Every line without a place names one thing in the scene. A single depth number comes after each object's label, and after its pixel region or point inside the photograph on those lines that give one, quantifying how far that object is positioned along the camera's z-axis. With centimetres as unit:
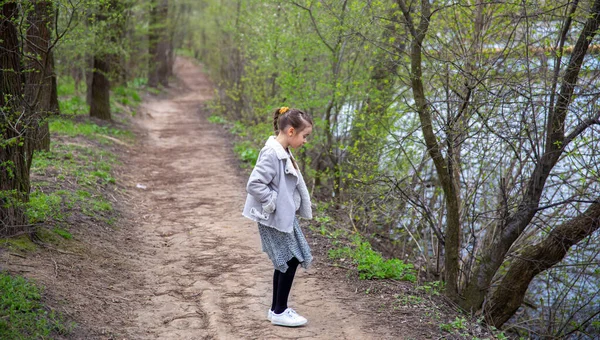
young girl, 464
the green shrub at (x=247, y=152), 1282
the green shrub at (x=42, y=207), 603
